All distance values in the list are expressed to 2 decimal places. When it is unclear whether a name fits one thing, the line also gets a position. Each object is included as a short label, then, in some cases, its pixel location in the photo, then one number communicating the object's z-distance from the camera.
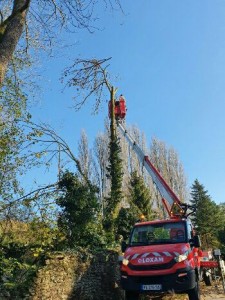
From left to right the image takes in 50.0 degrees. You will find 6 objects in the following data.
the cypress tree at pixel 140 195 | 20.45
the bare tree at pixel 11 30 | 4.22
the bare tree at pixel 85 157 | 28.39
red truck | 5.71
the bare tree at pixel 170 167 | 32.31
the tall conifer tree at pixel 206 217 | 25.50
